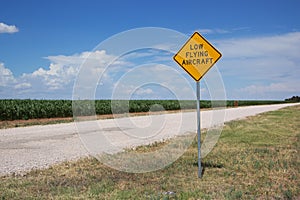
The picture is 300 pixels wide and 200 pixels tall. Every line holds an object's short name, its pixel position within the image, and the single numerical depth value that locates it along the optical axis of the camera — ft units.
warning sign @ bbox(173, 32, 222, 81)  20.58
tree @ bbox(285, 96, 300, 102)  303.99
